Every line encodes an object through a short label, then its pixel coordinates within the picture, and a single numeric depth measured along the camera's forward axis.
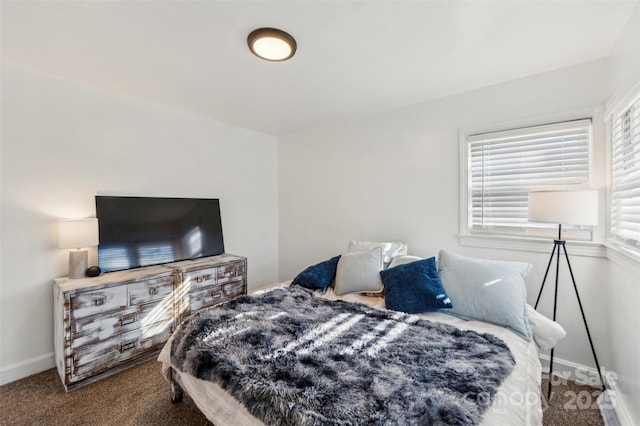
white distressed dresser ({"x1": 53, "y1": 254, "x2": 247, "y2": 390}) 2.11
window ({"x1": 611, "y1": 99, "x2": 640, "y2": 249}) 1.61
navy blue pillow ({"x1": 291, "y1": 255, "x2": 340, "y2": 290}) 2.67
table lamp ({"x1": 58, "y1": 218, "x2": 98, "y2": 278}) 2.31
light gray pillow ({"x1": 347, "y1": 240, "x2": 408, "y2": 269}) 2.75
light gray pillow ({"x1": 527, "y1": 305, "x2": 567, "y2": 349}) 1.80
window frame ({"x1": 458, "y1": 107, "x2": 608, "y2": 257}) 2.12
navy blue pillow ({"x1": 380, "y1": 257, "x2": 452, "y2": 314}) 2.07
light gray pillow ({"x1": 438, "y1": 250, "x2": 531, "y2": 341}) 1.86
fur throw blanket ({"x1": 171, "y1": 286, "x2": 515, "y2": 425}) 1.06
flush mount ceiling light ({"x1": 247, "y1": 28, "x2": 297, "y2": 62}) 1.80
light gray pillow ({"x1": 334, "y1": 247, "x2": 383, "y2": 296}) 2.50
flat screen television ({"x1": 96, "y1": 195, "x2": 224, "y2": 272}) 2.65
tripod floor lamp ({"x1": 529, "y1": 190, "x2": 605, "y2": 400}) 1.84
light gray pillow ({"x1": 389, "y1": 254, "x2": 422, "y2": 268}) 2.53
